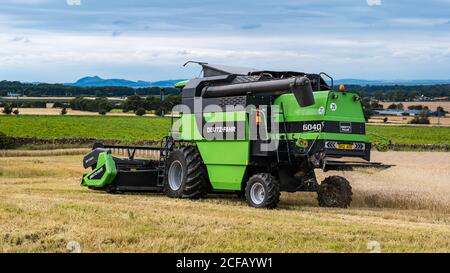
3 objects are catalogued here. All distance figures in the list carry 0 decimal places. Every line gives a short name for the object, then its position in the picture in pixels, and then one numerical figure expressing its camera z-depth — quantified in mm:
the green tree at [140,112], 84262
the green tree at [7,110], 87000
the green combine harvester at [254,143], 15359
